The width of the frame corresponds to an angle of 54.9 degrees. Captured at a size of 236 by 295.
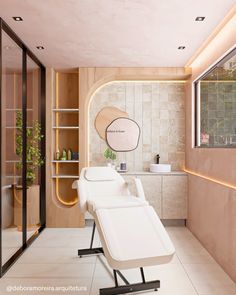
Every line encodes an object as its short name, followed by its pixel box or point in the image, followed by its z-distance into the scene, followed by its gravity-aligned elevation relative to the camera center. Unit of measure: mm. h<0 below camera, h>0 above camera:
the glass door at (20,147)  2347 -3
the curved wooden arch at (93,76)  3559 +1116
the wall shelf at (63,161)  3592 -226
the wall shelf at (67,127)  3592 +313
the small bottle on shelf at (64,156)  3663 -150
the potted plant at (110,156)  3753 -153
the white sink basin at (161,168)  3646 -340
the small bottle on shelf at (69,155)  3702 -135
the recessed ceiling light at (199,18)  2206 +1261
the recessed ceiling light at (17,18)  2223 +1270
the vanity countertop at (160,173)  3577 -415
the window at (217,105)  2473 +525
